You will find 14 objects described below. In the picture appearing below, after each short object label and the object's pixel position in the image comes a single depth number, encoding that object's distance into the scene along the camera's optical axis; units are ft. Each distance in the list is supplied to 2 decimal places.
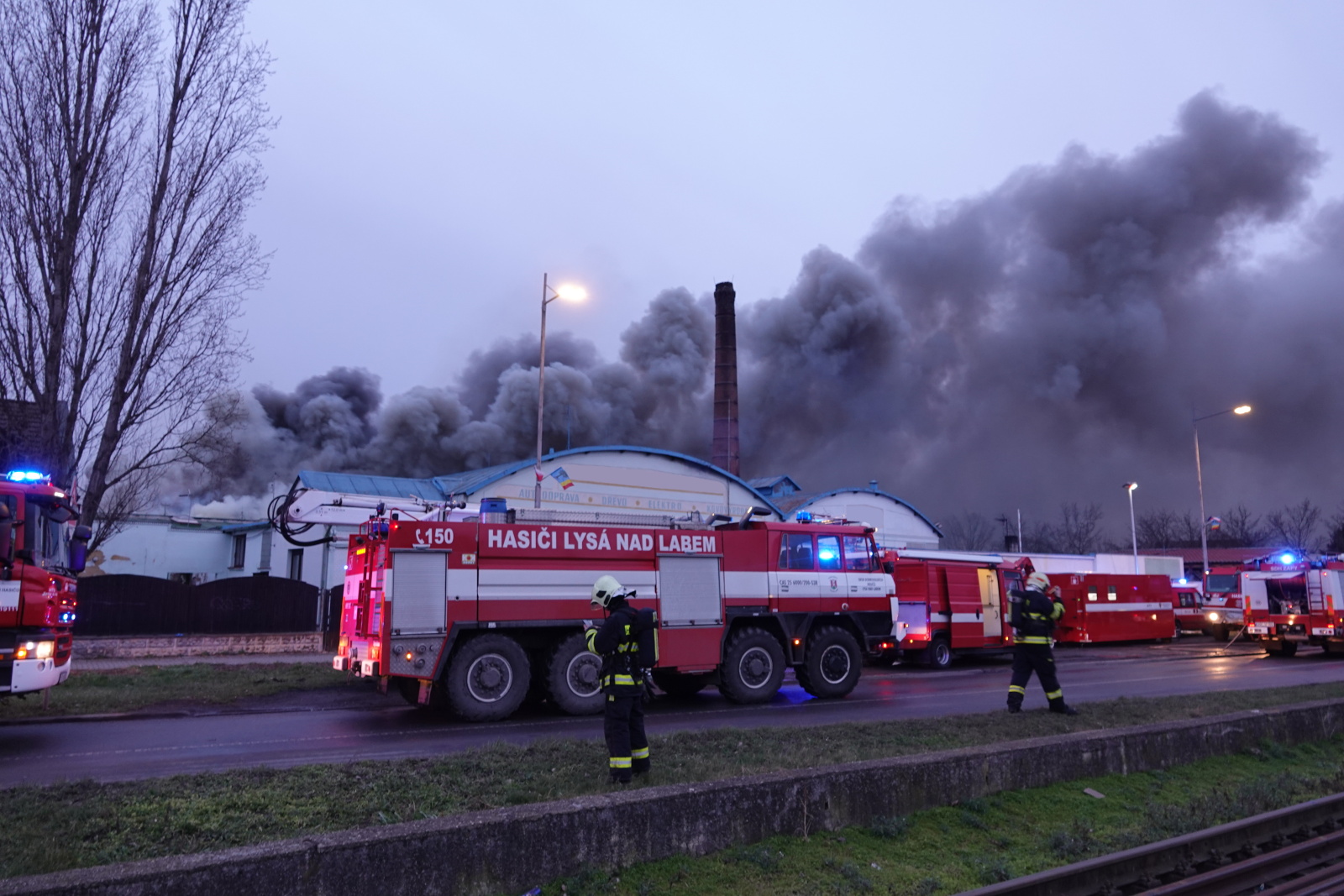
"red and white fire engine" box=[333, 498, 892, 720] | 36.04
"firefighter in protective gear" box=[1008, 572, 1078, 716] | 34.12
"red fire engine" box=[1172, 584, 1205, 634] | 107.04
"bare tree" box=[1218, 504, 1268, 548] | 236.84
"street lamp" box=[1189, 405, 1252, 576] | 104.56
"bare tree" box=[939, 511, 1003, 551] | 245.04
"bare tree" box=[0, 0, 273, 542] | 43.27
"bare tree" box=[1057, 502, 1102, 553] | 236.02
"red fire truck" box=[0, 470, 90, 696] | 29.71
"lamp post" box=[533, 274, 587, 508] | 67.42
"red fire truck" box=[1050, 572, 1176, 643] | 88.74
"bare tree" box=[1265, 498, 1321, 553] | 218.38
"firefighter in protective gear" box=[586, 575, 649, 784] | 21.91
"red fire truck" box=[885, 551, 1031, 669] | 65.92
